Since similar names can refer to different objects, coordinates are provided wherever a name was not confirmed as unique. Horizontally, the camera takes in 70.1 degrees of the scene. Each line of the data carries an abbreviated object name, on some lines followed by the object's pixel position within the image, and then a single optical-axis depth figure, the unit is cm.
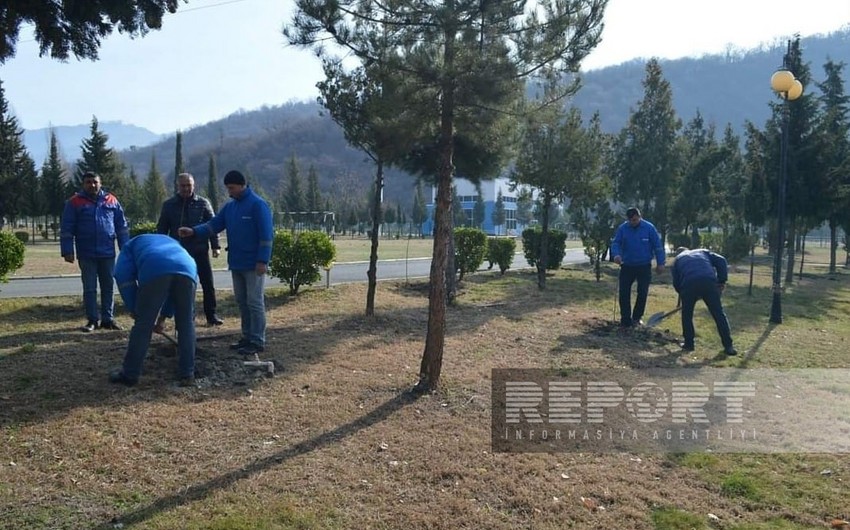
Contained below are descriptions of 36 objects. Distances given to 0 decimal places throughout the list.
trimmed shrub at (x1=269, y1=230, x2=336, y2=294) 1023
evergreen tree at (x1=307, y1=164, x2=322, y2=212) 6631
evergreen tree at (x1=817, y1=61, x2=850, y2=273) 1878
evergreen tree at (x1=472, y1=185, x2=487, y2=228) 7555
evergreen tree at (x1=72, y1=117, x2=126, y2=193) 3706
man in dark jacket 707
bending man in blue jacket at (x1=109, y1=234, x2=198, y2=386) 470
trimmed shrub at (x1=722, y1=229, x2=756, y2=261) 2372
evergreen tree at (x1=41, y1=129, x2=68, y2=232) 4075
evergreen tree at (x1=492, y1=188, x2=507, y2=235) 8219
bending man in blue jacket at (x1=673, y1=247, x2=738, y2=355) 817
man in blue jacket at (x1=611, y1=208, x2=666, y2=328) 926
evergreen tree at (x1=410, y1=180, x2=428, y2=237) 7456
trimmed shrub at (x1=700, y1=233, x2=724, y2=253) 2946
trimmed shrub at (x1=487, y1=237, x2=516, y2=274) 1755
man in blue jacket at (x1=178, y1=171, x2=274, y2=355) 596
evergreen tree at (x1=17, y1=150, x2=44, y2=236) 3594
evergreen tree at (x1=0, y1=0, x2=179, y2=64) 559
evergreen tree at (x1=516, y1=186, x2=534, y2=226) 8831
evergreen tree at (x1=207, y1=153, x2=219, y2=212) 5667
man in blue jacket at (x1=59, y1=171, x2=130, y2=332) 682
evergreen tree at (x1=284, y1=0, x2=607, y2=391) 547
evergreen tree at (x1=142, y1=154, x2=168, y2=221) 4866
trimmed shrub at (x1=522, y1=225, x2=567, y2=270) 1892
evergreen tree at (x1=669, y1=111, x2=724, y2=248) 2472
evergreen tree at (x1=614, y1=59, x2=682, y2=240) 2414
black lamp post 1064
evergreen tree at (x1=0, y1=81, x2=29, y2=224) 3312
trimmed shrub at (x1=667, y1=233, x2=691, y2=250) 3022
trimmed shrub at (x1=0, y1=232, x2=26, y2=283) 841
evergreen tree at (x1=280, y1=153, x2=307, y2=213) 6281
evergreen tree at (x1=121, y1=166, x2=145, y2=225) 4584
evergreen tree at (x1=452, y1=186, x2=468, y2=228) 7101
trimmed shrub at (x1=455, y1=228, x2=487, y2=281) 1478
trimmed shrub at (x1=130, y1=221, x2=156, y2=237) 988
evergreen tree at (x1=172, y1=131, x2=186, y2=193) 4032
